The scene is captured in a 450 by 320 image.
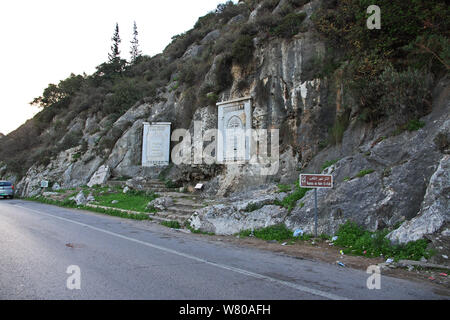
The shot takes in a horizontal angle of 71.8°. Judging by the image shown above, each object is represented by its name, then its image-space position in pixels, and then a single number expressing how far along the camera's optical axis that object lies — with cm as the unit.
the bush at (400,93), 935
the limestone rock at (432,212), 644
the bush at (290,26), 1681
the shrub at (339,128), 1272
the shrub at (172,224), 1202
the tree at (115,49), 5022
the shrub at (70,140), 3319
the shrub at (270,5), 2112
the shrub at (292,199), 1012
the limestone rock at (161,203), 1471
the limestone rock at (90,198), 1977
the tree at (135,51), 5413
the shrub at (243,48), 1850
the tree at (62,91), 4741
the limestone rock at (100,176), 2548
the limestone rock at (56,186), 2761
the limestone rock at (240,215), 1007
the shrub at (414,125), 900
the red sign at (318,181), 859
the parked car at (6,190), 2911
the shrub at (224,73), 1988
